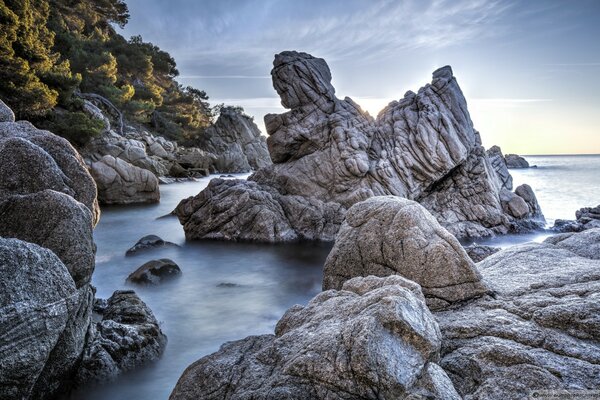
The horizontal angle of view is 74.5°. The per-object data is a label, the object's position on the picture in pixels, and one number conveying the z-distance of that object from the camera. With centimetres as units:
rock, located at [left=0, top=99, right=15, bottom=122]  805
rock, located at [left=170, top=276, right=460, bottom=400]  386
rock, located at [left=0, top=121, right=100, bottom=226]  621
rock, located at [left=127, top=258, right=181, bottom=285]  1323
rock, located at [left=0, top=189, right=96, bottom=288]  570
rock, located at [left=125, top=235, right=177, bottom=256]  1736
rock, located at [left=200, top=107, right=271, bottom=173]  6772
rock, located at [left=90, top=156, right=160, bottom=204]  2672
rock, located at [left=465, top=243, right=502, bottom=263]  1227
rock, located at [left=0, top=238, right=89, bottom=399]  411
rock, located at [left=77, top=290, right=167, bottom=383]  675
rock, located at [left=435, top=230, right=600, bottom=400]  427
